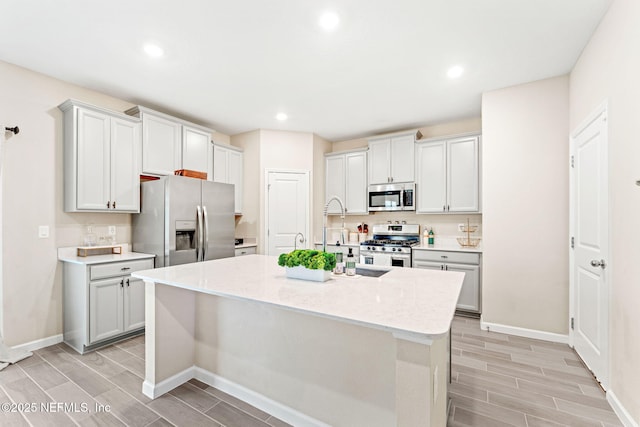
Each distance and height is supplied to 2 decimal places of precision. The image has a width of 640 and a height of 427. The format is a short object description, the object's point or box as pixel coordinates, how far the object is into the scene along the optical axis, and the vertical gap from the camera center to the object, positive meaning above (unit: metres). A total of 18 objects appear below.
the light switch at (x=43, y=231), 2.93 -0.17
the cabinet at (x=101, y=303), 2.80 -0.88
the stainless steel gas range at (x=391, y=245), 4.32 -0.45
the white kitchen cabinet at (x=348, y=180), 5.05 +0.60
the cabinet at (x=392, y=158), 4.59 +0.89
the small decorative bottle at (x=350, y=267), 2.10 -0.37
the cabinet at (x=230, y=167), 4.55 +0.74
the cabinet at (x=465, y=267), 3.80 -0.69
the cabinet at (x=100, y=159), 3.00 +0.58
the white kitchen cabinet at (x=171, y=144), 3.58 +0.91
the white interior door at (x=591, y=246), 2.20 -0.26
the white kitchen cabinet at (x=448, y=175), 4.11 +0.57
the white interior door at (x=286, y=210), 4.82 +0.07
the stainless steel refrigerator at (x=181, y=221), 3.35 -0.08
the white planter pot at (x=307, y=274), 1.91 -0.39
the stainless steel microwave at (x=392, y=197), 4.59 +0.28
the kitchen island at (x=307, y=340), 1.20 -0.73
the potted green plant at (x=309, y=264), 1.91 -0.33
